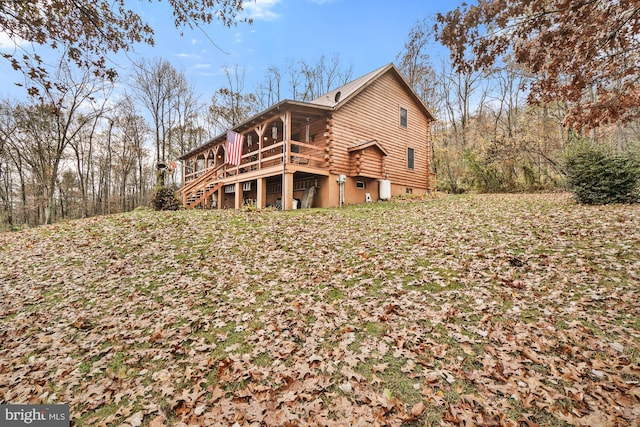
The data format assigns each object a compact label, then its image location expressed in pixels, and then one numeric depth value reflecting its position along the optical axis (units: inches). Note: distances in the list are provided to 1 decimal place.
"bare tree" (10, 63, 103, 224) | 733.9
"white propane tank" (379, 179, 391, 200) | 664.3
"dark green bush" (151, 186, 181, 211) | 591.9
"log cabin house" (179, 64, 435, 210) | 589.6
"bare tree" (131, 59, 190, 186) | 989.2
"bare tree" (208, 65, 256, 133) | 1173.1
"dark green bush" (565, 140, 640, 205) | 367.9
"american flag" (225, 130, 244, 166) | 590.2
